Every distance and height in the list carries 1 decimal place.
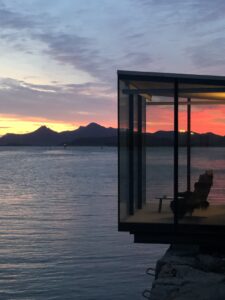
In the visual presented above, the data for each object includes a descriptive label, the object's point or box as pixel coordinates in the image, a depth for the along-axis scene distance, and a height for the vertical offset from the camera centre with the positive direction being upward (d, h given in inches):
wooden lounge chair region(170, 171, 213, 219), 316.0 -35.0
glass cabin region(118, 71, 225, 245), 314.5 -6.7
